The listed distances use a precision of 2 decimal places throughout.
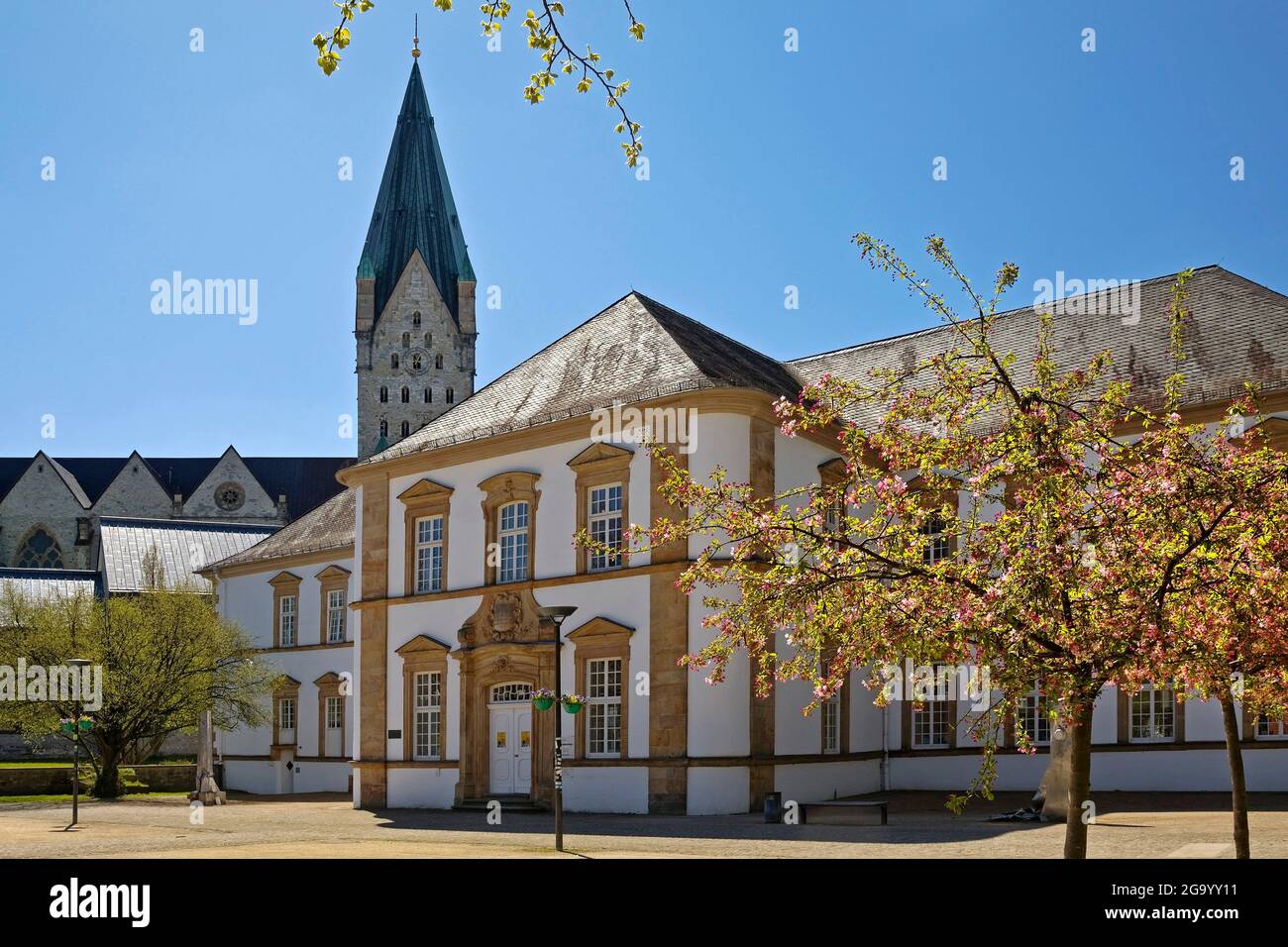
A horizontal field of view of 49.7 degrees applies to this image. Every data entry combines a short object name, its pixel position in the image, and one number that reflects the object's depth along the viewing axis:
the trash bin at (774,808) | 25.12
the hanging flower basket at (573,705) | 21.70
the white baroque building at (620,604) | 28.28
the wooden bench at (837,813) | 23.86
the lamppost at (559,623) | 20.41
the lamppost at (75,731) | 29.00
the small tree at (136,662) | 41.56
